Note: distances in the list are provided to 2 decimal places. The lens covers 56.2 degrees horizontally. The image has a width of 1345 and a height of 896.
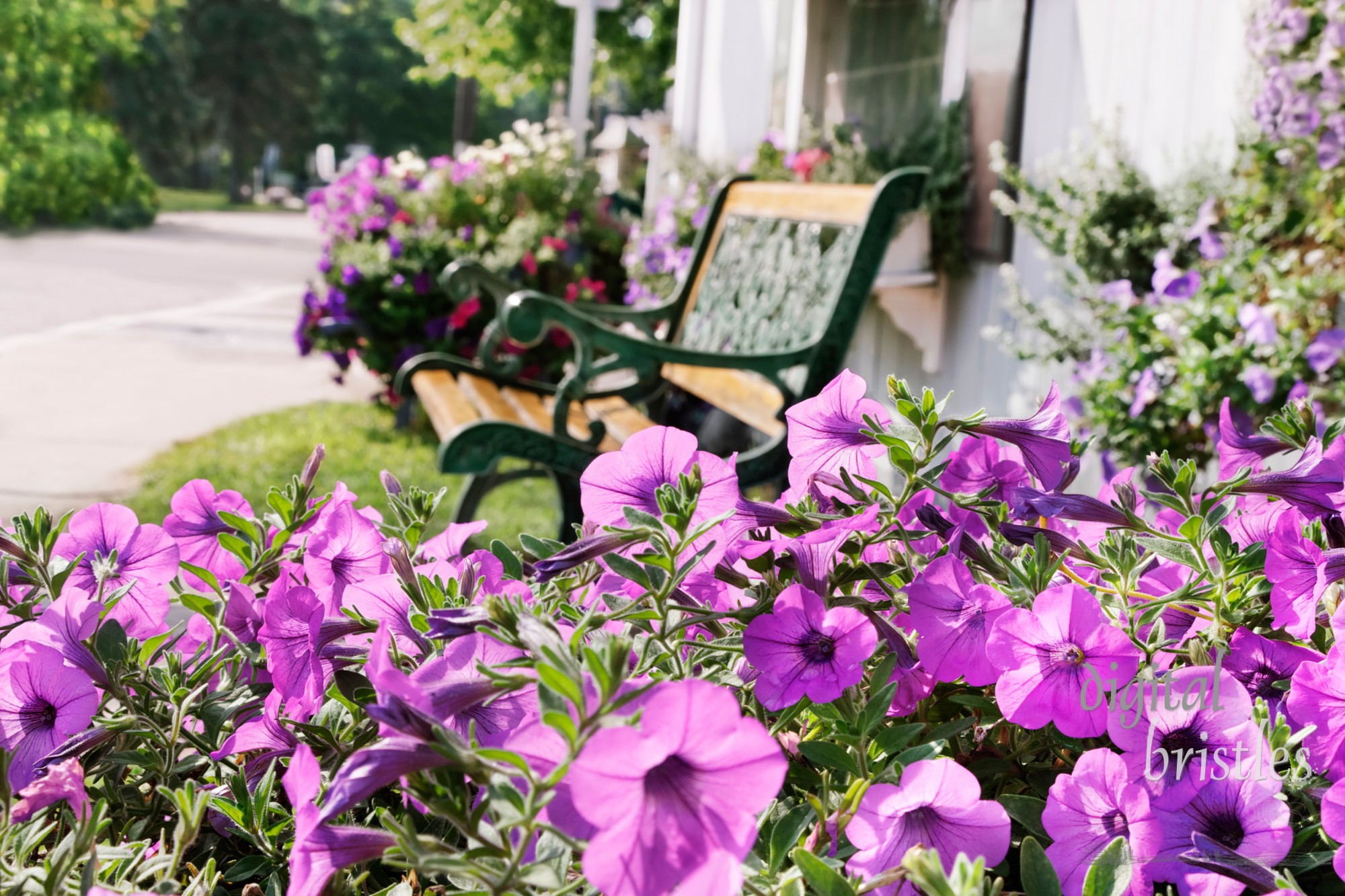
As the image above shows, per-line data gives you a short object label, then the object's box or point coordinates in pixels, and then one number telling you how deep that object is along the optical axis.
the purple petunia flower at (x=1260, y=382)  2.43
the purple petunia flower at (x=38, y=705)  0.64
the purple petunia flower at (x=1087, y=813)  0.57
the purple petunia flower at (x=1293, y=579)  0.64
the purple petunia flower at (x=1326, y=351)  2.32
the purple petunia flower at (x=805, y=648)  0.60
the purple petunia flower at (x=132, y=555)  0.79
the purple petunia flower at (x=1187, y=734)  0.58
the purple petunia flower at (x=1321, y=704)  0.58
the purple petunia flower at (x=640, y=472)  0.68
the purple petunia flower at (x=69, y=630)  0.66
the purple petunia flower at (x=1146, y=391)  2.70
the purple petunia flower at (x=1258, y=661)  0.66
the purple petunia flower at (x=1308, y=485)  0.69
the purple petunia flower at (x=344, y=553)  0.76
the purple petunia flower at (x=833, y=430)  0.72
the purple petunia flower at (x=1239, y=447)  0.82
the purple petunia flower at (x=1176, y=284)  2.72
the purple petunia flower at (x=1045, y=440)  0.74
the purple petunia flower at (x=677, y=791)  0.42
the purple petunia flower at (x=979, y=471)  0.78
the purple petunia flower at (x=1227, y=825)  0.55
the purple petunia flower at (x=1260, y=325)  2.43
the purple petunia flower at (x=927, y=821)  0.54
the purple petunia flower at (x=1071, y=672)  0.60
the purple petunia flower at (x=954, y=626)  0.64
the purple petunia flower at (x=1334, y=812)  0.53
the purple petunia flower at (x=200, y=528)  0.86
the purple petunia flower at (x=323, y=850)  0.49
